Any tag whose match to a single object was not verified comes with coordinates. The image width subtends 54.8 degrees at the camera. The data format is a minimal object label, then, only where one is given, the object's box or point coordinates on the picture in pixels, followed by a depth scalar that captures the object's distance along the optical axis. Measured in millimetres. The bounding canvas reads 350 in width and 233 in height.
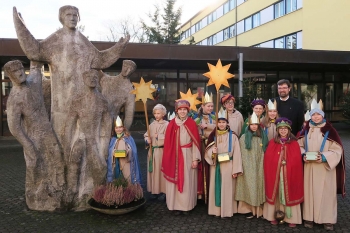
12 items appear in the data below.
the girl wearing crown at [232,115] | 6027
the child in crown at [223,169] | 5168
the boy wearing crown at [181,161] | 5395
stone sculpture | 5398
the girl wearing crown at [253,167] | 5098
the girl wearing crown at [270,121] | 5395
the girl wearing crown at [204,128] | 5711
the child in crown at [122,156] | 5758
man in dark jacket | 5914
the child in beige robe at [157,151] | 6188
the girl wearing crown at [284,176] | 4852
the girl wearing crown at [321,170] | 4730
